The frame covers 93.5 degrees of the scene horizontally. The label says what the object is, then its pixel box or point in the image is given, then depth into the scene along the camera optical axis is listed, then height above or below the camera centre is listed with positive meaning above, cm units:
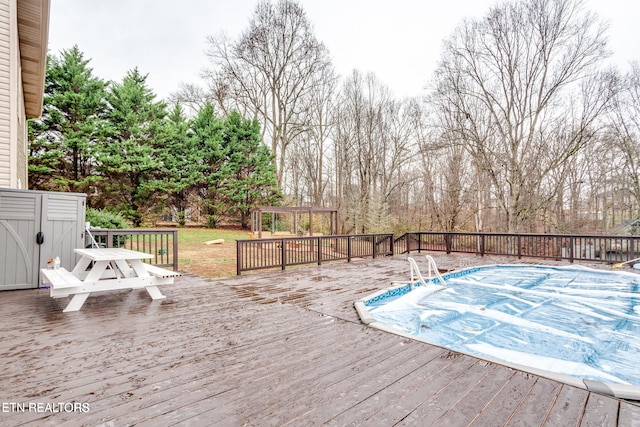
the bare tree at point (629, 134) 1146 +346
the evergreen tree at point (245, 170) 1817 +307
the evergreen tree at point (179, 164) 1678 +319
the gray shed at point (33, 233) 412 -20
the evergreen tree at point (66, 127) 1359 +427
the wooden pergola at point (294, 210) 1283 +45
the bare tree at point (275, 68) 1662 +898
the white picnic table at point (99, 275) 324 -69
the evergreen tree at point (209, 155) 1778 +385
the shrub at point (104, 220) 844 -2
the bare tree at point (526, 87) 1060 +520
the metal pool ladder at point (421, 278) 528 -110
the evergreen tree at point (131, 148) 1522 +367
